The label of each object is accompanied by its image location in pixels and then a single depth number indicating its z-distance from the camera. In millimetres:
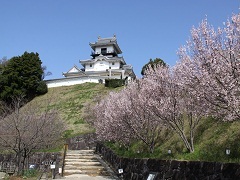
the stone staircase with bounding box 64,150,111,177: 14771
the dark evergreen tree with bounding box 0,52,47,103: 48594
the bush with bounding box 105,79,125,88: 46991
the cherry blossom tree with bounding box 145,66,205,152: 9695
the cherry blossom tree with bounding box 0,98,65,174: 15281
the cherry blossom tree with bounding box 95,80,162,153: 12304
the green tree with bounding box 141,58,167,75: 46697
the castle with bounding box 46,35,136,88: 54531
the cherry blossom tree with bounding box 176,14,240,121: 6438
